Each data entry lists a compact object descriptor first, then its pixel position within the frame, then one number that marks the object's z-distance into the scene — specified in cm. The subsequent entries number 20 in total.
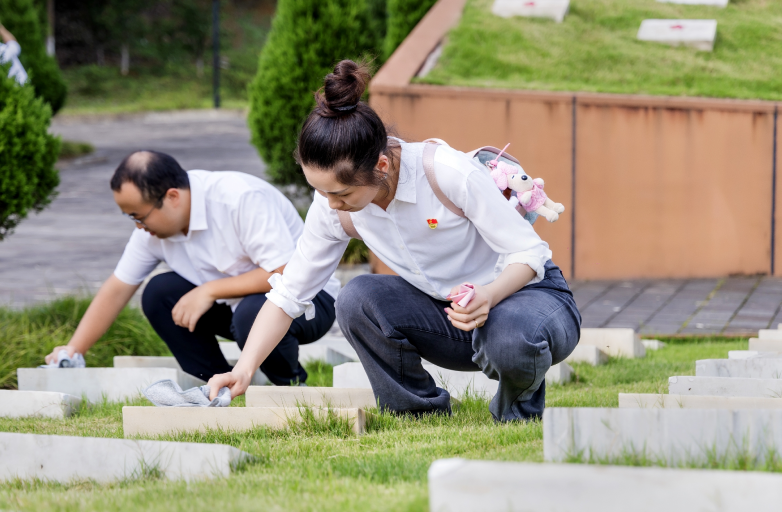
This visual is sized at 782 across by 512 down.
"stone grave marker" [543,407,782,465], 413
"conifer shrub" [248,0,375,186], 1769
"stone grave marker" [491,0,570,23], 1898
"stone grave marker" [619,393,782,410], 509
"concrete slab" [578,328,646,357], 945
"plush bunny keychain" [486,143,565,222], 620
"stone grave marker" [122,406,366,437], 578
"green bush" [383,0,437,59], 2069
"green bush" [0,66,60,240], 1035
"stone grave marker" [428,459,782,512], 335
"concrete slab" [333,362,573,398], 745
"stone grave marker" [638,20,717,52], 1794
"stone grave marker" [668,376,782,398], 588
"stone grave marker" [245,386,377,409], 661
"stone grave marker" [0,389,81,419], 732
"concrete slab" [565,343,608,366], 892
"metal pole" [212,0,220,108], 4667
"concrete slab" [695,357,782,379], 664
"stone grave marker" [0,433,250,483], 472
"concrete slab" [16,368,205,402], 812
